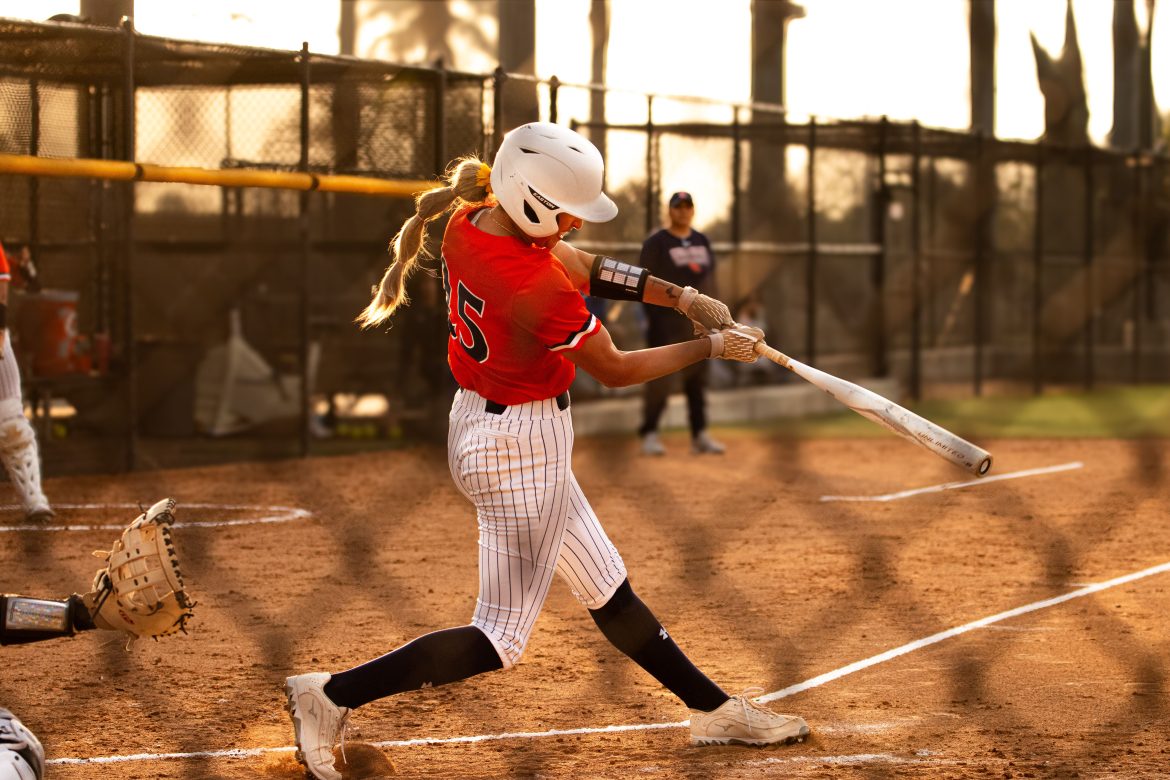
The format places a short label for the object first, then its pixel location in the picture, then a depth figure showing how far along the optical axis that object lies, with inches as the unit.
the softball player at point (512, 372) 303.6
